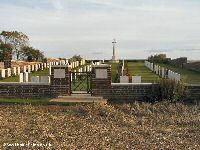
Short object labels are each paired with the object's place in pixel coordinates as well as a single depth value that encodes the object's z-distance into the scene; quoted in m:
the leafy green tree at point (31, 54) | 57.69
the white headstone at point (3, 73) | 28.72
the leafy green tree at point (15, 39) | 58.06
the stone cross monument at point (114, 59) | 69.07
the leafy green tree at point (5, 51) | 49.00
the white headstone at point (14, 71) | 31.72
